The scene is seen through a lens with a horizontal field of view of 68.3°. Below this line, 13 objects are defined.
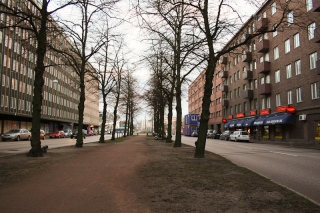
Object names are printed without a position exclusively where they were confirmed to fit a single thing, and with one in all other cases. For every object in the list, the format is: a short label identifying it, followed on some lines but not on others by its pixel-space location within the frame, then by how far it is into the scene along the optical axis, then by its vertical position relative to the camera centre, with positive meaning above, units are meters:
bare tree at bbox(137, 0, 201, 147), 8.99 +4.05
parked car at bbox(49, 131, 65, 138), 41.61 -1.98
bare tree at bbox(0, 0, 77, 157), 10.22 +2.64
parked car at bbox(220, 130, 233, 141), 36.21 -1.64
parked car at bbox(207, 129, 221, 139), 43.00 -1.81
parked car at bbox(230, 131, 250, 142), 31.50 -1.53
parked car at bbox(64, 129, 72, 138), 45.48 -1.99
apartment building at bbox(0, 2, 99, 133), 33.91 +5.59
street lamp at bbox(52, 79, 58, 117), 52.12 +6.81
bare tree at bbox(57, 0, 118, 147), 15.59 +4.84
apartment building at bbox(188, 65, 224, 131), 52.23 +4.30
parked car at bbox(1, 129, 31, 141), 28.02 -1.37
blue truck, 47.36 +0.48
